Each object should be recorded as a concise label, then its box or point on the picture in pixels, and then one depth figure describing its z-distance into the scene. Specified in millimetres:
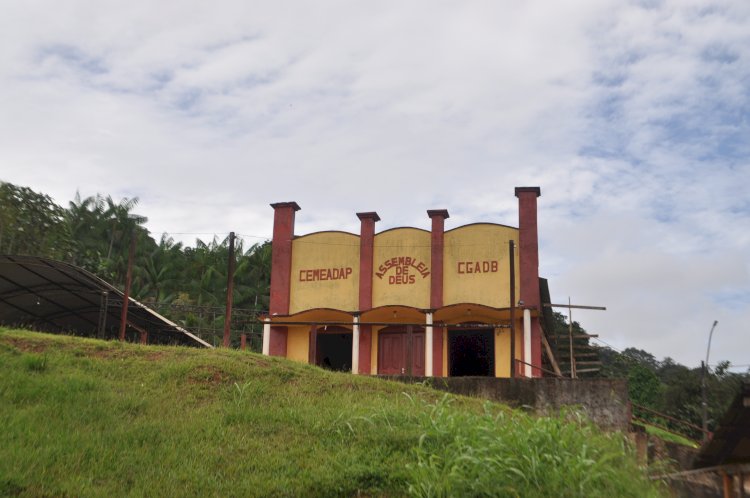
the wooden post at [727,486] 12430
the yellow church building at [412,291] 23453
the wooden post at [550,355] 26139
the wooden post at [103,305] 22438
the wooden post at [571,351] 24661
